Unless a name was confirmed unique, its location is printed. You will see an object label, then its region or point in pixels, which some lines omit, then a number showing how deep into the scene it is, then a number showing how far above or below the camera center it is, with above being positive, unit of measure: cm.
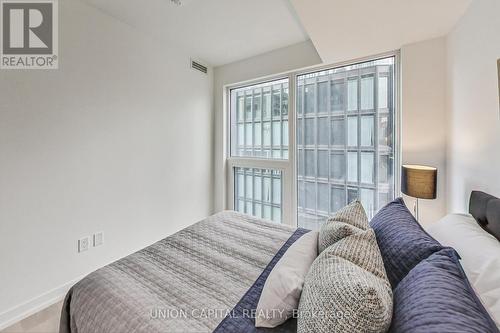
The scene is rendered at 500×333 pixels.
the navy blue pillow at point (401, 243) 85 -32
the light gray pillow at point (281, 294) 87 -51
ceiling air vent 306 +140
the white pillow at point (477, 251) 77 -36
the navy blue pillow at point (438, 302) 53 -36
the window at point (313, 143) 243 +28
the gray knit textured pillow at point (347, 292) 59 -37
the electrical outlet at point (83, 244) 203 -71
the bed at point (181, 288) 90 -59
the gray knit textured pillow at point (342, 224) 102 -29
